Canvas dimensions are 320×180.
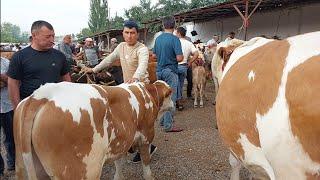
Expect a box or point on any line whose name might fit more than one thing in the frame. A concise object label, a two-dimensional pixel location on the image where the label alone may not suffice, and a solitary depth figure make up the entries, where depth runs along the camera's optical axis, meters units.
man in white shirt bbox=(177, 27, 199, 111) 5.58
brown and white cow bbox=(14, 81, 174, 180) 1.81
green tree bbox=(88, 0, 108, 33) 45.70
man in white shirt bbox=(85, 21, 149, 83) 3.12
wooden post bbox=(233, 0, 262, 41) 7.58
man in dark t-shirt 2.41
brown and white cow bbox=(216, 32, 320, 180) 1.11
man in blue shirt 4.25
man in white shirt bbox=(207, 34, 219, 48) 9.25
